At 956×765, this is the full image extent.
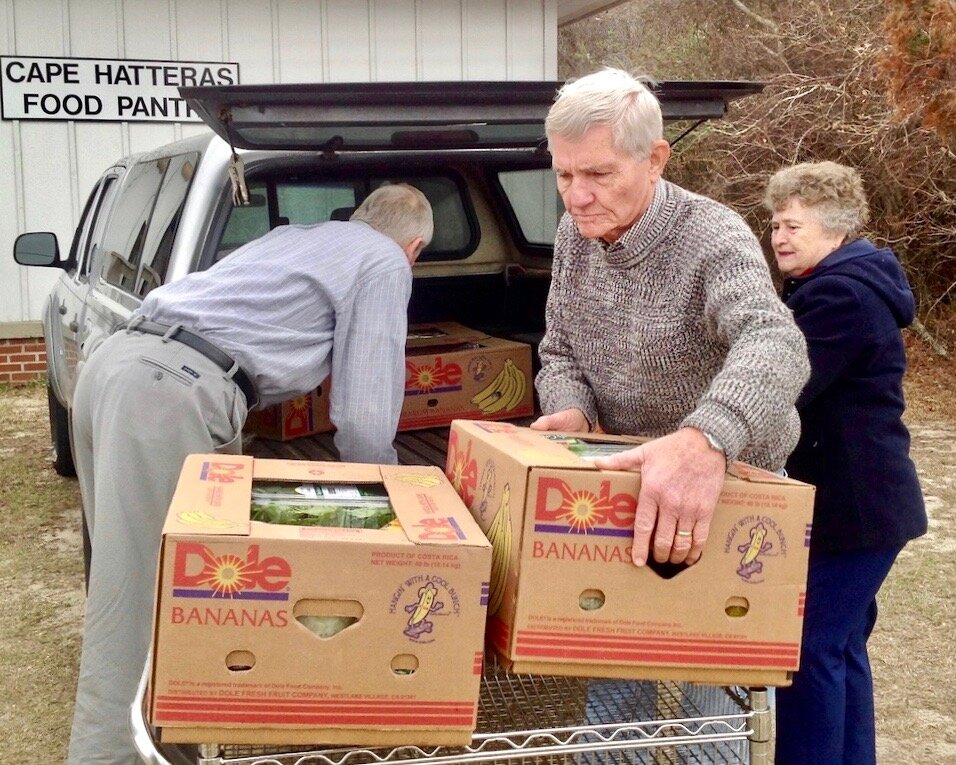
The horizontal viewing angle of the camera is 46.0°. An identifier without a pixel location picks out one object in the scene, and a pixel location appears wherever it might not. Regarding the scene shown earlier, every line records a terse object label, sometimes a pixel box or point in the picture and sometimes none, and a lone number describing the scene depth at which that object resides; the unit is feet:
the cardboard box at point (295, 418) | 14.83
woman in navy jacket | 9.37
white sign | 31.04
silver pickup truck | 10.23
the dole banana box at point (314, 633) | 5.63
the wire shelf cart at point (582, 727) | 6.04
